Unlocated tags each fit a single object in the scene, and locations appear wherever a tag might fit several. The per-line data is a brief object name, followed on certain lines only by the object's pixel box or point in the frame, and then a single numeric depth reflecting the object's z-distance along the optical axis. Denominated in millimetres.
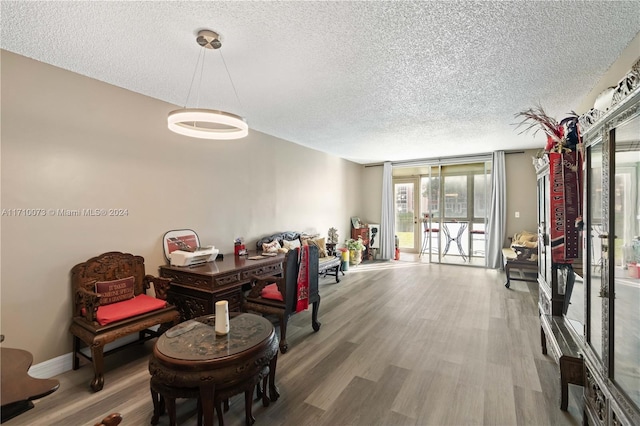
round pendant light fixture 2038
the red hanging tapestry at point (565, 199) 2172
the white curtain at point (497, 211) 6277
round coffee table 1586
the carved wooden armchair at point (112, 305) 2307
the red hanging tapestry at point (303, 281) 3064
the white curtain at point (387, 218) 7664
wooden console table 2857
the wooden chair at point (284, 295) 2898
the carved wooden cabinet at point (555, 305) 1935
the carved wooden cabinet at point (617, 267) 1339
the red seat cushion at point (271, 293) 3027
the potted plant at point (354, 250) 6922
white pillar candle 1907
